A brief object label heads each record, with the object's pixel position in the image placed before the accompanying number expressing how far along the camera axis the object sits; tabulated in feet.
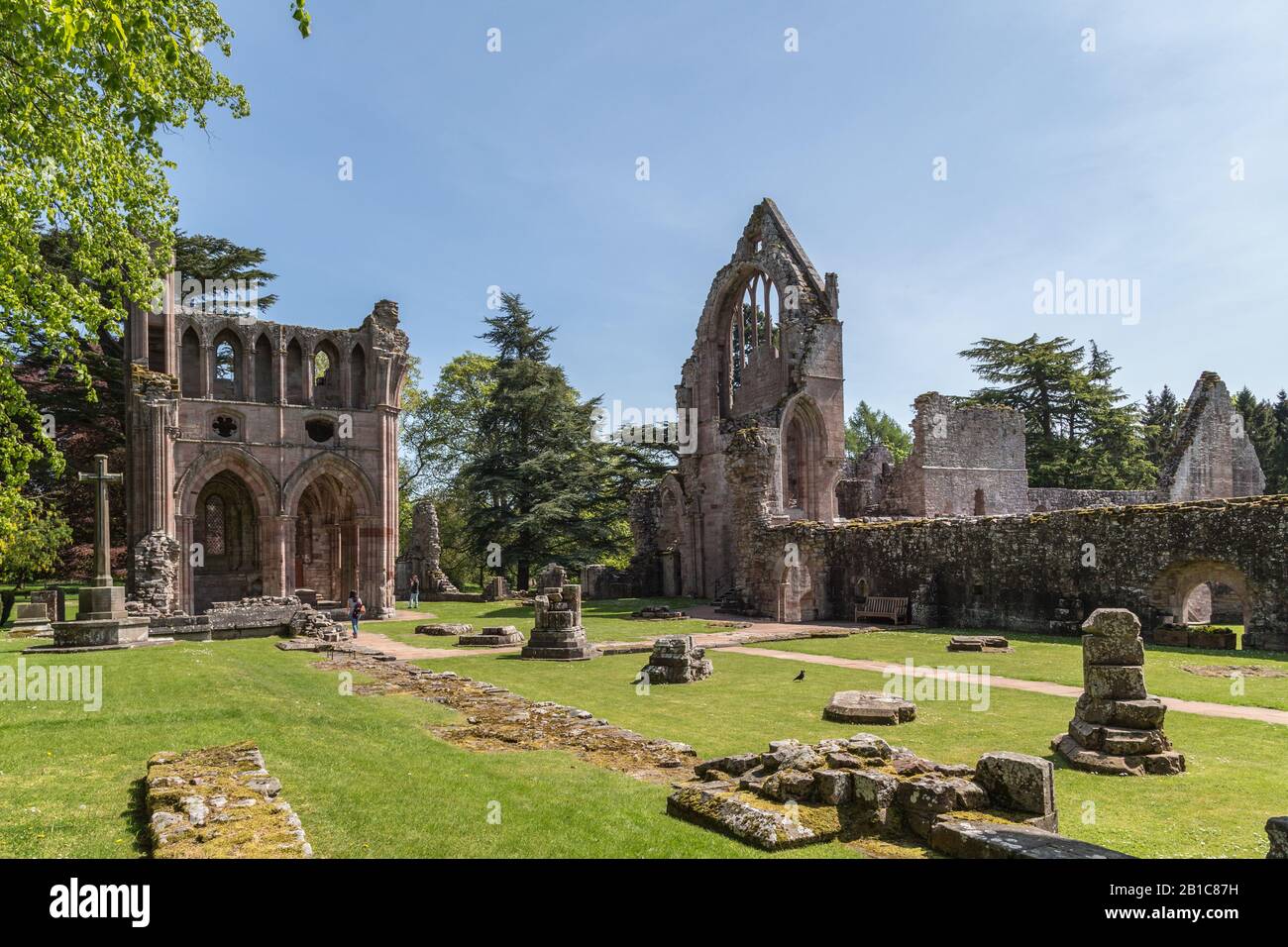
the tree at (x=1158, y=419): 192.24
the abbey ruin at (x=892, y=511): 62.44
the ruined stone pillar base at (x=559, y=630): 57.72
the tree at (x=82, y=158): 29.25
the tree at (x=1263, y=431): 166.09
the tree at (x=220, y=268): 121.60
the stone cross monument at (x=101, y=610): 56.80
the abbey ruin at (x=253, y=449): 89.45
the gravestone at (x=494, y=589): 117.29
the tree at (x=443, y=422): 165.68
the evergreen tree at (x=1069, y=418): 154.81
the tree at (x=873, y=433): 241.35
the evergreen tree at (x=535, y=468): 129.08
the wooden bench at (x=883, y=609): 80.84
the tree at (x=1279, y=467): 161.99
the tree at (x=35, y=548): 73.31
